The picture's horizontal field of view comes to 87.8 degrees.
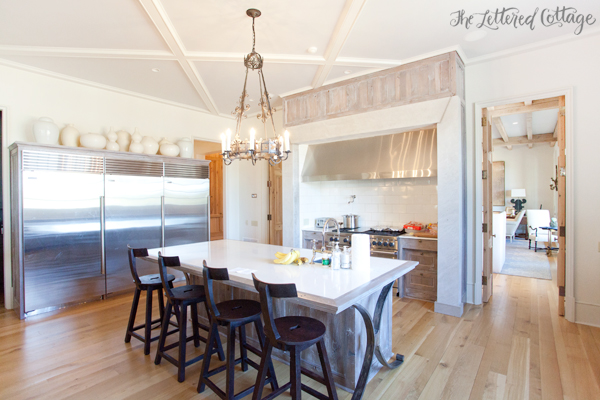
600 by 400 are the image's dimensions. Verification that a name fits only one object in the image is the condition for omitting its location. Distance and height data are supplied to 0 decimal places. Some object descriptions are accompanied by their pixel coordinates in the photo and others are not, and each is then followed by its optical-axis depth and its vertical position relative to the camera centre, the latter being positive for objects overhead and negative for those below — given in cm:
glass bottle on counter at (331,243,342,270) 230 -47
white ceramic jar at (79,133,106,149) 411 +76
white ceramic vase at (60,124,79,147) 401 +80
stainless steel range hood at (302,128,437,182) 418 +58
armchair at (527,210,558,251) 749 -68
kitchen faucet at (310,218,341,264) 252 -48
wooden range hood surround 351 +97
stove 425 -62
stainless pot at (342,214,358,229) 506 -39
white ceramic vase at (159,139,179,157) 494 +78
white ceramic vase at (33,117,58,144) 379 +82
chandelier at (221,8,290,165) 249 +41
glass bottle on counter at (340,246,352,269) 230 -47
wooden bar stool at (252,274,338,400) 168 -79
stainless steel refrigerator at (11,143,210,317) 359 -28
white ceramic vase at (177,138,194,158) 522 +84
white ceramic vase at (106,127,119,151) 436 +80
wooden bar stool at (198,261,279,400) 201 -83
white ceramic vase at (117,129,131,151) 455 +86
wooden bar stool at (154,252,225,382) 239 -92
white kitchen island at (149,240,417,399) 180 -58
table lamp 1023 -2
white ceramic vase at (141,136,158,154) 474 +81
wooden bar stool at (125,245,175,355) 279 -91
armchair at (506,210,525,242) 815 -75
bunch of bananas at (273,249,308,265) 251 -50
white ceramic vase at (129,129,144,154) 458 +79
